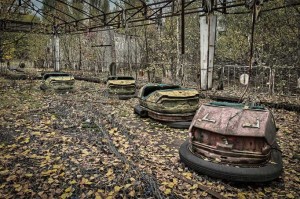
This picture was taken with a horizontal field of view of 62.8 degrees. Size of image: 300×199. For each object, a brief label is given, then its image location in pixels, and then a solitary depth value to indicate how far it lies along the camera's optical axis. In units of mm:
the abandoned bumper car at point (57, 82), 9664
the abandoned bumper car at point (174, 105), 5348
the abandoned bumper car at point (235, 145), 2891
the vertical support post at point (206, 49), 8812
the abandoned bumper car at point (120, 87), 8812
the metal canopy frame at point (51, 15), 8359
